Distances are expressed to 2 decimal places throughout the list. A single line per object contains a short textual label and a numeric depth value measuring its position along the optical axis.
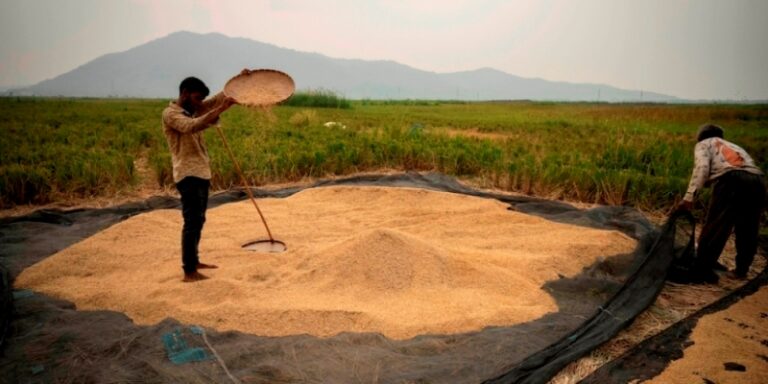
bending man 3.49
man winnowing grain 3.11
